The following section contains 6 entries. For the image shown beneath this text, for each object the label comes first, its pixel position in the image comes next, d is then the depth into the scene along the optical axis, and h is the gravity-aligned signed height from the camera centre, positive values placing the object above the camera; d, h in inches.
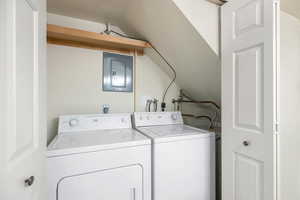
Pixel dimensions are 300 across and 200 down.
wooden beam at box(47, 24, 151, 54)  56.6 +26.6
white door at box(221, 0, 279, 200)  36.7 +0.1
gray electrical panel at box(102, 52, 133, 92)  74.5 +14.3
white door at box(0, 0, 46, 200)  18.9 +0.1
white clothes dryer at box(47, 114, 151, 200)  38.2 -19.3
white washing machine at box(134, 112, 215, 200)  49.0 -23.1
